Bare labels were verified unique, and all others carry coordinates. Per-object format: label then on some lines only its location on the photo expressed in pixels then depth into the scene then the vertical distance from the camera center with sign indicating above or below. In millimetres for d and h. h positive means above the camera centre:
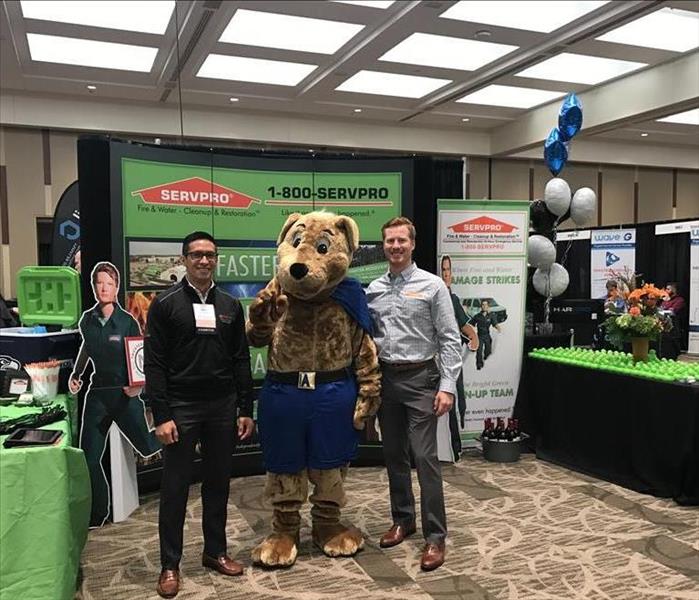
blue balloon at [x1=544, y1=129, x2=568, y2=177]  5582 +976
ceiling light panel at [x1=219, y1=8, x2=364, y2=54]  6301 +2419
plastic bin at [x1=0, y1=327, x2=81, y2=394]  3400 -400
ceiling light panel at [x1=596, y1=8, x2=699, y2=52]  6314 +2398
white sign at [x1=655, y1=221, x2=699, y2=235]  9945 +616
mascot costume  2891 -463
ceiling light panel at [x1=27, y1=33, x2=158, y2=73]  6854 +2409
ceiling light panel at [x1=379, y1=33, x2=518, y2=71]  6953 +2408
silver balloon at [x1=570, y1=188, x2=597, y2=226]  5422 +506
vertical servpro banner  4805 -179
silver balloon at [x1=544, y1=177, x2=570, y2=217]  5332 +574
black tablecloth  3756 -1035
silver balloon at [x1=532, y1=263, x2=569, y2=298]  5359 -105
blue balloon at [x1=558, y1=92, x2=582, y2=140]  5496 +1264
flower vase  4269 -540
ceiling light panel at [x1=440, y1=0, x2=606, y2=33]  5927 +2382
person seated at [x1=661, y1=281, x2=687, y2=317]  9820 -552
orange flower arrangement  4199 -332
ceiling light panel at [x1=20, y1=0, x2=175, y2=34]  5848 +2385
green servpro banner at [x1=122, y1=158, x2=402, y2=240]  3918 +469
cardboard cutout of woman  3566 -588
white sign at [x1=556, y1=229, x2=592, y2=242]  11617 +588
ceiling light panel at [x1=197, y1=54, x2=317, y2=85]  7547 +2425
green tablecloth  2169 -845
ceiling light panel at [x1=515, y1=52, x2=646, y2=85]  7570 +2415
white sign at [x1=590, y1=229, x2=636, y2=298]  11078 +215
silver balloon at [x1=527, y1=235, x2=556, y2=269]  5270 +126
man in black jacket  2662 -474
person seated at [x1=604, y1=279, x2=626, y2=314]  4504 -242
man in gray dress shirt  3008 -432
